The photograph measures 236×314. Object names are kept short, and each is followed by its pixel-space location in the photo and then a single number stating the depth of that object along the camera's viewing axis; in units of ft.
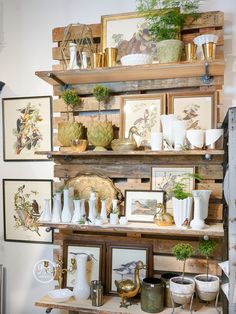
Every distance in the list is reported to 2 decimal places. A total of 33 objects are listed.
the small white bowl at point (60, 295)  6.63
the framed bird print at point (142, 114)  6.88
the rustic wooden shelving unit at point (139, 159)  6.38
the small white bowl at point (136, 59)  6.45
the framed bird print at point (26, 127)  7.93
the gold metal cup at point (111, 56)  6.71
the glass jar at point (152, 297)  6.17
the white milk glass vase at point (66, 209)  6.87
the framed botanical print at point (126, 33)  6.98
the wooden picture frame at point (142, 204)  6.78
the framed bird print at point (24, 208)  7.95
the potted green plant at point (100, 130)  6.75
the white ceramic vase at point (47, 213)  6.97
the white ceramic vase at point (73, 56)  6.94
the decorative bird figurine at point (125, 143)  6.54
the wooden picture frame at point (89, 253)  7.09
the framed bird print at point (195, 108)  6.55
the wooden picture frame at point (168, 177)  6.68
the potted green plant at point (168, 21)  6.36
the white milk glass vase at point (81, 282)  6.70
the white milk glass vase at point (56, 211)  6.89
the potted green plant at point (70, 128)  6.90
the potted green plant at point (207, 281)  6.10
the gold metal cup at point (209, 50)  6.15
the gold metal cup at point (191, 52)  6.37
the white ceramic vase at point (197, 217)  6.09
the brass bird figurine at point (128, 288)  6.45
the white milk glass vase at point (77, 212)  6.79
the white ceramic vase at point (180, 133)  6.30
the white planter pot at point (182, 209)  6.23
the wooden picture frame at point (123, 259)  6.88
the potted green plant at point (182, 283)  5.97
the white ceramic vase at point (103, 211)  6.72
